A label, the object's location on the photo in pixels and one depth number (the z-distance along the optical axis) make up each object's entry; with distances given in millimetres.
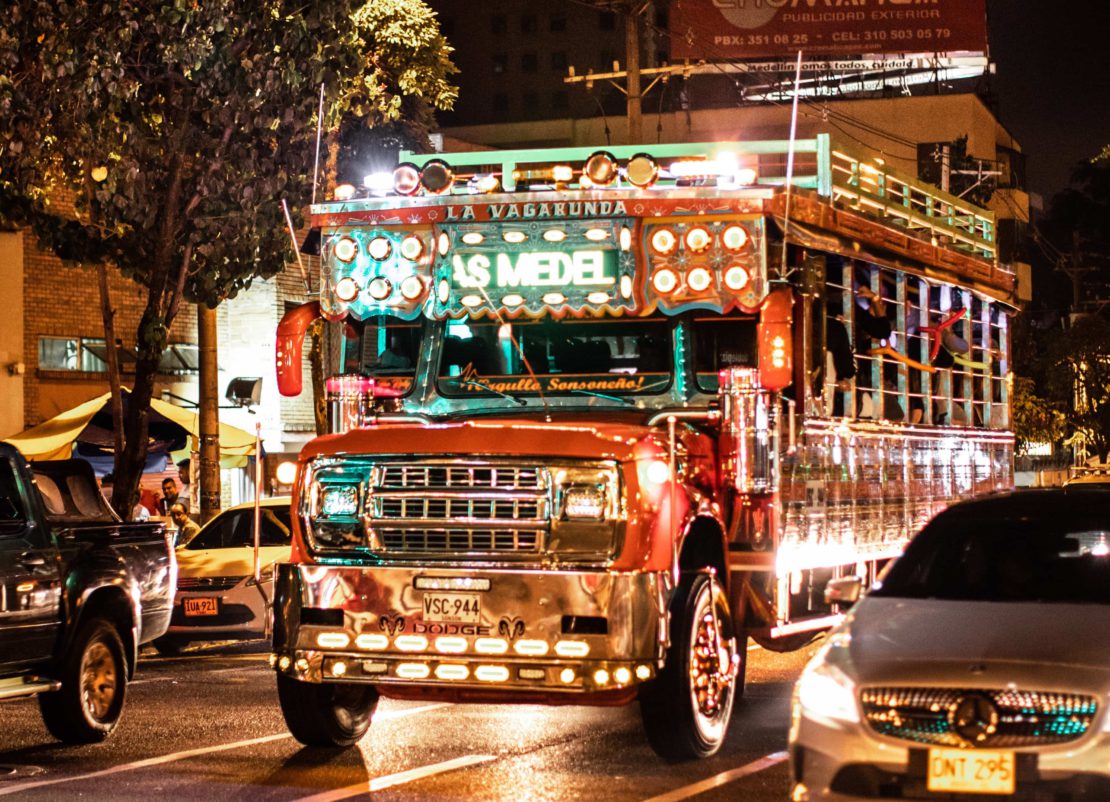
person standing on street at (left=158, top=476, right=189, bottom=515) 24344
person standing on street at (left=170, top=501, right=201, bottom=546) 23219
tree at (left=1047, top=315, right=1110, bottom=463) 57625
